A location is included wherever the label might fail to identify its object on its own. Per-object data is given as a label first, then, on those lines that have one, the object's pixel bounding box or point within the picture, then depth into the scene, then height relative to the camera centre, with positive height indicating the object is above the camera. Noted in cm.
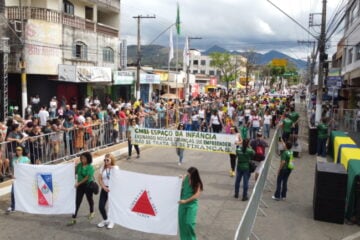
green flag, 3522 +645
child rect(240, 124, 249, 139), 1482 -171
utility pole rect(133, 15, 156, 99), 2975 +210
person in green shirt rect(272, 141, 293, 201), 957 -217
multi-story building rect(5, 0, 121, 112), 2295 +248
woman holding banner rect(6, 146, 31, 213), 846 -176
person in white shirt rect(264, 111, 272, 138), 1932 -173
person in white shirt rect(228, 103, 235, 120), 2373 -142
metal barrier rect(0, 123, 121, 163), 1034 -190
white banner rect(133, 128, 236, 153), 1220 -181
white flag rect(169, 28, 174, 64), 3494 +390
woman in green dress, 631 -203
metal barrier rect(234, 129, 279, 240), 516 -204
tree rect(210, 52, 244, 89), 8175 +565
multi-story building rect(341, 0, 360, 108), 2804 +322
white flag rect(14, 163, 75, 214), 784 -226
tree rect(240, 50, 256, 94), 8670 +830
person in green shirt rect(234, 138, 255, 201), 951 -189
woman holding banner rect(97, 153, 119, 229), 752 -195
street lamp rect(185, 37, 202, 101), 3666 +101
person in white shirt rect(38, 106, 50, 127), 1677 -148
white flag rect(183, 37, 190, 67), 3831 +372
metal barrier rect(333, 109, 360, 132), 2103 -166
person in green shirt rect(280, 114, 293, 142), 1672 -168
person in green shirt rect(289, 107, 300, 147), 1734 -166
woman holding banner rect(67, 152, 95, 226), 766 -194
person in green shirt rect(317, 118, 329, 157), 1554 -197
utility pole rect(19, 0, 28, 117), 2097 +51
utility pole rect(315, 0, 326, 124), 1986 +182
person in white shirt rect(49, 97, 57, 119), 2031 -136
